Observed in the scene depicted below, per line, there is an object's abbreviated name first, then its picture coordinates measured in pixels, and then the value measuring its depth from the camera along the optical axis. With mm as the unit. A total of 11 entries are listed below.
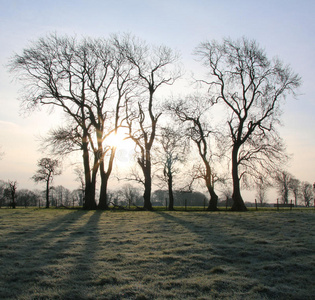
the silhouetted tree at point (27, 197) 100225
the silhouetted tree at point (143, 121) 27125
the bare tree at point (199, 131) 31688
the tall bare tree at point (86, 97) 25984
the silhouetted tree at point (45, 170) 54141
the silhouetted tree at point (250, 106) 25859
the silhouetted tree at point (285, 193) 79288
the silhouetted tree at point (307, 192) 102250
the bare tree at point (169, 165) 39062
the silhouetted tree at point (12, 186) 52844
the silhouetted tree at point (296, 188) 98425
